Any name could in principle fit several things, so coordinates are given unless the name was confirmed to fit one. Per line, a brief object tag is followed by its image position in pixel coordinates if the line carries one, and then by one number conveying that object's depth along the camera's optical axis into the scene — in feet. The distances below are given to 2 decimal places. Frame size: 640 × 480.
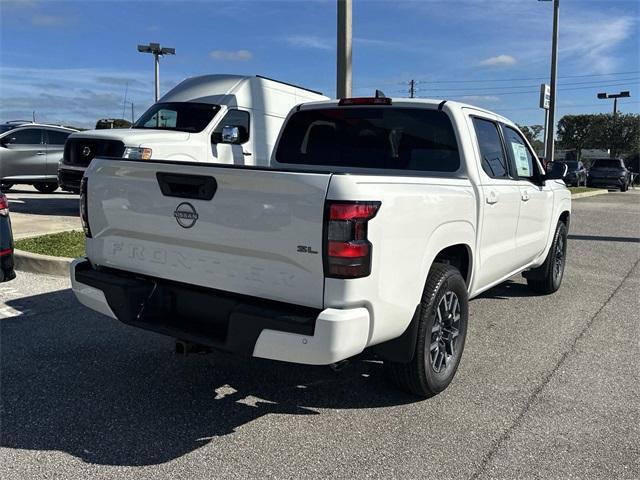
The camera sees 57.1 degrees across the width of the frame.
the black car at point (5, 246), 13.89
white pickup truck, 9.37
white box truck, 32.68
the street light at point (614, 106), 156.87
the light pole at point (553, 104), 74.38
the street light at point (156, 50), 102.83
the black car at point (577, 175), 101.69
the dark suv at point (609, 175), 105.60
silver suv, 47.60
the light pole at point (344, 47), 33.58
